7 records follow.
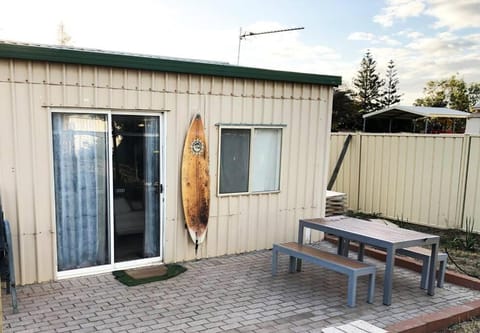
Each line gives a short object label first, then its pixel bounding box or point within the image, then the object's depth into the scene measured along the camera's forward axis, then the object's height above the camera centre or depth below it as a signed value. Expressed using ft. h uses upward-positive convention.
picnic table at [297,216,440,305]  13.24 -3.69
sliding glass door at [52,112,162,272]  14.65 -2.47
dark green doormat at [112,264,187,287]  14.87 -5.79
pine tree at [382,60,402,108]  119.75 +13.54
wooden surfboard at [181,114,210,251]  16.80 -2.35
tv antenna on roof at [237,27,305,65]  37.08 +8.90
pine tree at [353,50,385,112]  115.55 +14.10
